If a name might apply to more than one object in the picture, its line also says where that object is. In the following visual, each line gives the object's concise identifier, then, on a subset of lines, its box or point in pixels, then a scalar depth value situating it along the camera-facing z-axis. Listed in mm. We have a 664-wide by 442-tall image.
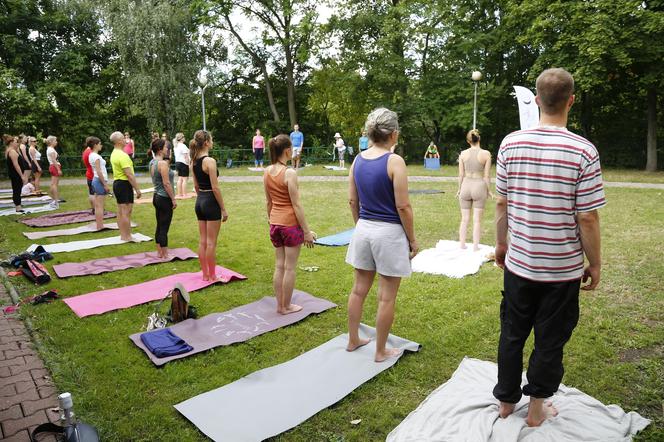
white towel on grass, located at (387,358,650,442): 3064
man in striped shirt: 2693
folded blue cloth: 4336
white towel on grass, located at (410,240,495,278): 6666
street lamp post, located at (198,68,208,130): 19312
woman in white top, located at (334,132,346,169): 22828
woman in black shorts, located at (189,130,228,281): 5781
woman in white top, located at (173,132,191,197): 13768
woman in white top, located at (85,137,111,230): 8789
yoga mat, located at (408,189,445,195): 14262
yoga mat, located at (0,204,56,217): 12429
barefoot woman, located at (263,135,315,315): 4859
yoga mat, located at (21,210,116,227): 10852
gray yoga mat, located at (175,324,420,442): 3303
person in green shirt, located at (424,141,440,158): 23500
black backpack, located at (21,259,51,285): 6477
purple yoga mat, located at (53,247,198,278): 6988
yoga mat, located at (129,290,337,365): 4602
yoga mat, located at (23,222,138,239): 9602
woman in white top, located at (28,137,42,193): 13750
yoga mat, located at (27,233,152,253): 8383
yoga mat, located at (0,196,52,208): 13953
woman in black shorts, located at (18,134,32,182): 12797
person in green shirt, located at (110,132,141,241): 7953
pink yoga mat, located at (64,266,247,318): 5555
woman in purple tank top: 3646
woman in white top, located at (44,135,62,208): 12217
